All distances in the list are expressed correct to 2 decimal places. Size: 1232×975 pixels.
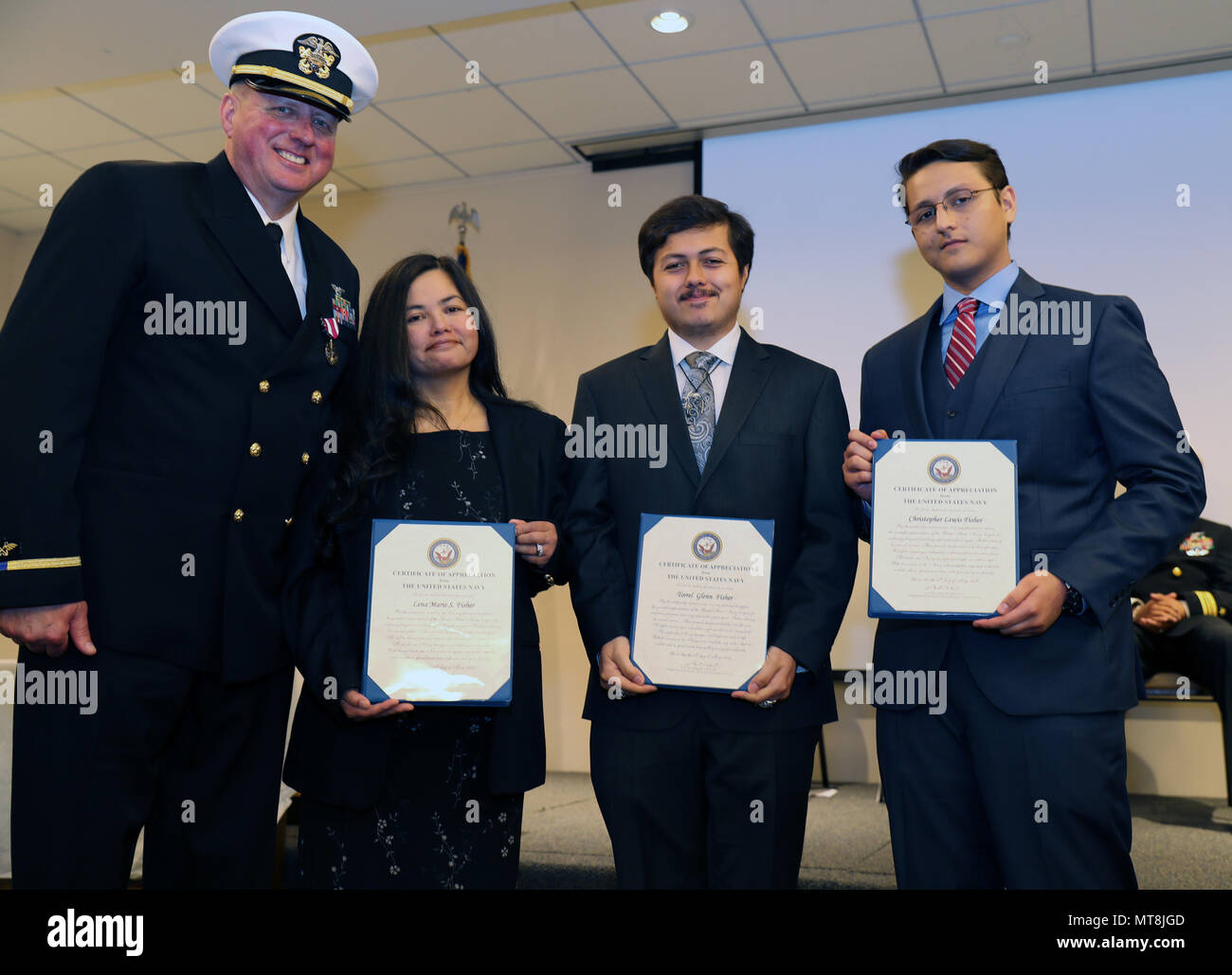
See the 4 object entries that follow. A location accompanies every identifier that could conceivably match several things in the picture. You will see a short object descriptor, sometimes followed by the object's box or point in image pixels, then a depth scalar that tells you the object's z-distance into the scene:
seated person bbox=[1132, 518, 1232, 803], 4.08
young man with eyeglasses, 1.80
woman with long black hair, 1.99
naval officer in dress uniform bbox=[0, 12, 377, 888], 1.67
